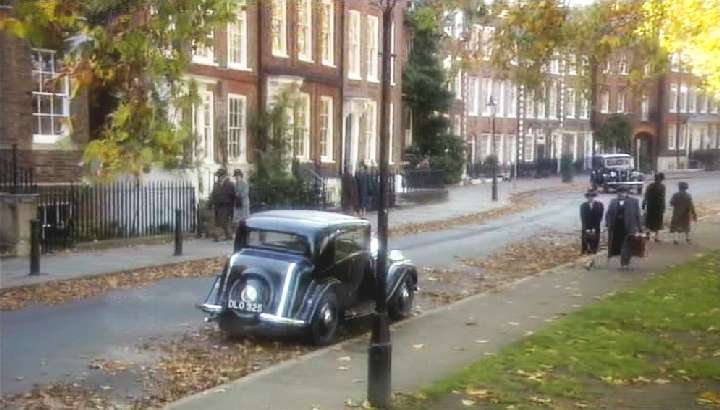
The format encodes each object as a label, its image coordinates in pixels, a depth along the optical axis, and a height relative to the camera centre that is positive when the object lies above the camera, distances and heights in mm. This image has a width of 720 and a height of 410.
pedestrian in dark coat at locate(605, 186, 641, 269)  20250 -1633
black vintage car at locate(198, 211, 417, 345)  12234 -1706
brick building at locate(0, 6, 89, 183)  24125 +677
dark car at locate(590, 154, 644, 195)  53156 -1582
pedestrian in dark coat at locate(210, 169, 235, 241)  25875 -1616
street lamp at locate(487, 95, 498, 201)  44469 -1904
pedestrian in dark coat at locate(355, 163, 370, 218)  34250 -1595
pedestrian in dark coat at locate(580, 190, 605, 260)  22922 -1820
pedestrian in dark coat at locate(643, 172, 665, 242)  25656 -1592
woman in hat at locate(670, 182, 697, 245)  25188 -1699
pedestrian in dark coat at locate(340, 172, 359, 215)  33544 -1792
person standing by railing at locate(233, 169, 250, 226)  26766 -1493
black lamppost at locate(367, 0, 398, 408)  8938 -1440
